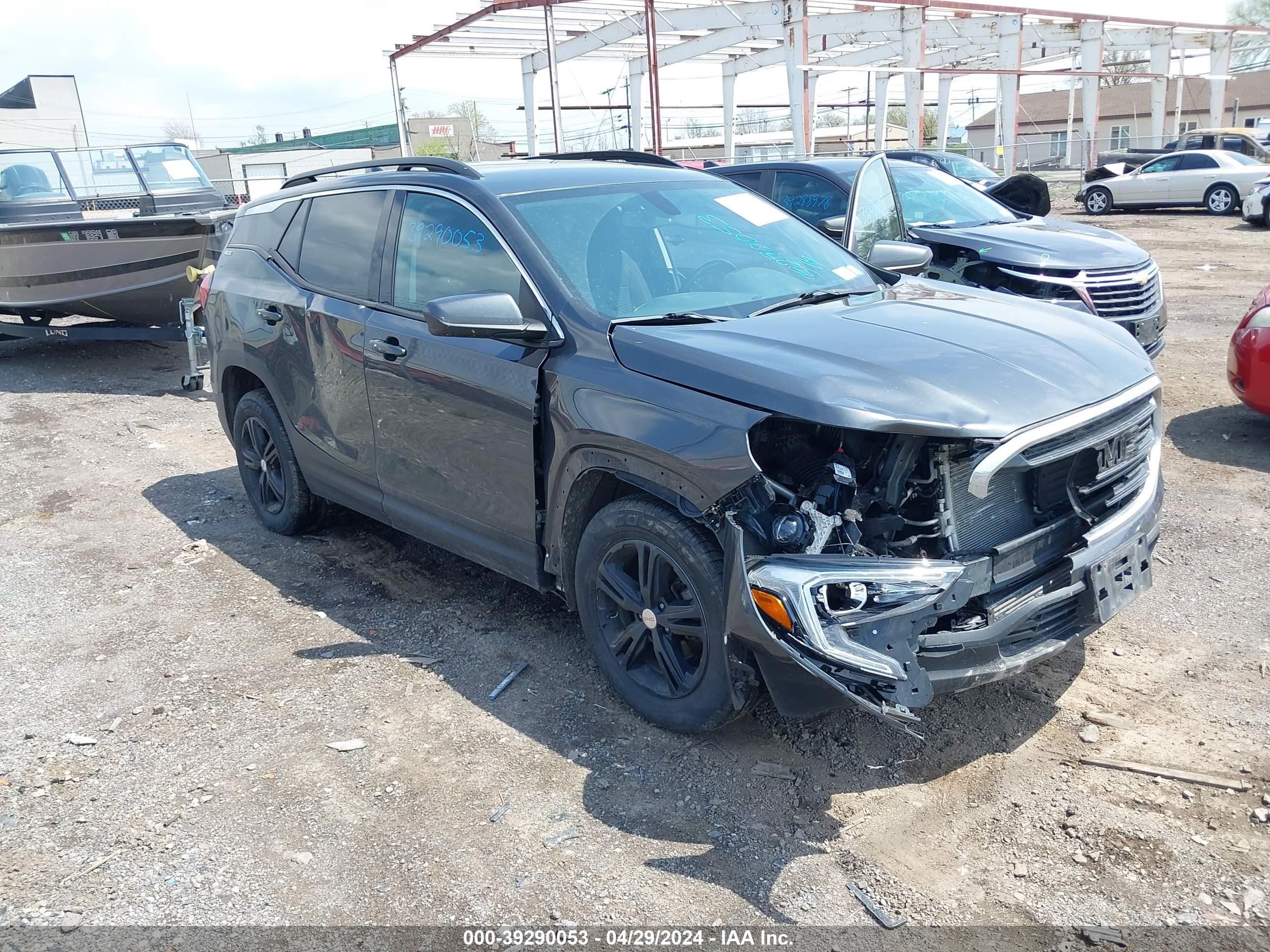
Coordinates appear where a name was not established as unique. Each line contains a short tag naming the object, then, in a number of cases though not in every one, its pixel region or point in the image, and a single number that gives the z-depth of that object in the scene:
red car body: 6.07
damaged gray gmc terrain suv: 3.00
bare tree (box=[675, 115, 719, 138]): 40.59
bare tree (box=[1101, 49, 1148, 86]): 36.46
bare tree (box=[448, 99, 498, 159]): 43.18
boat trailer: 10.50
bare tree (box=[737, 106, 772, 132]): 52.77
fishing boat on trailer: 10.06
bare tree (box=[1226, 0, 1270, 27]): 64.12
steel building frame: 24.83
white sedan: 21.95
